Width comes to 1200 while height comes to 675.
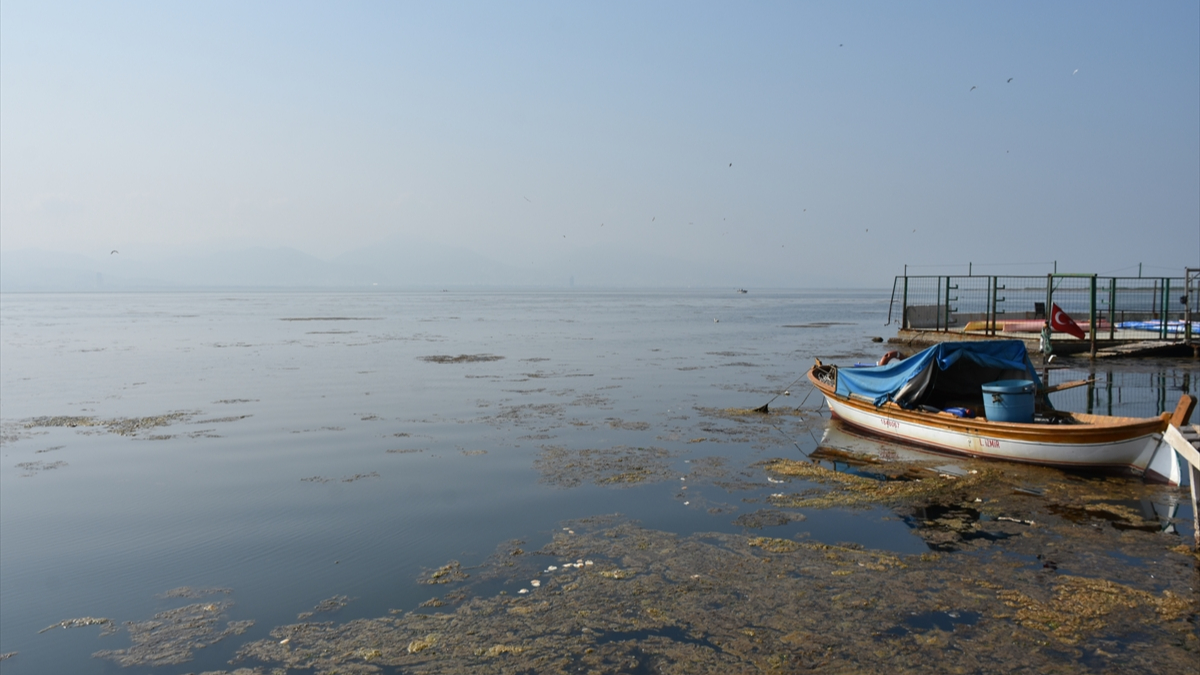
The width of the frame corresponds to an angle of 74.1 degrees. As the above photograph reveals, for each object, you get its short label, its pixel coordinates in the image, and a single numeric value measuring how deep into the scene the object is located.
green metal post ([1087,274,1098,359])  32.59
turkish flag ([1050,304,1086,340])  33.88
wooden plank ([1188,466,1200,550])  9.88
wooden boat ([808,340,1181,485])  13.28
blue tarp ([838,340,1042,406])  16.48
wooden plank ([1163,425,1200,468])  9.69
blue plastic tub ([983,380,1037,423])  14.73
